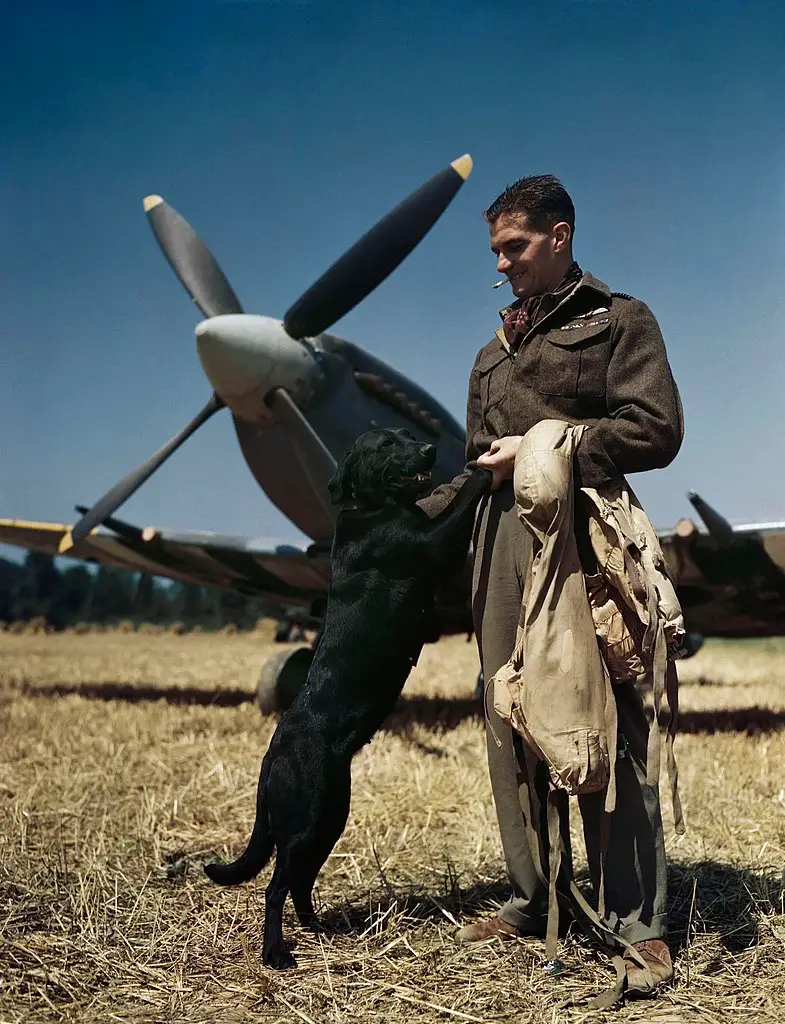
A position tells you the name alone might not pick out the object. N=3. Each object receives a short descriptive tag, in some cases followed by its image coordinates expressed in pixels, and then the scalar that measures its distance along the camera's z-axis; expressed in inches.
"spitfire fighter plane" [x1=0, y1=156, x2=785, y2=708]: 260.7
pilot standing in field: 88.0
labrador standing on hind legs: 94.0
